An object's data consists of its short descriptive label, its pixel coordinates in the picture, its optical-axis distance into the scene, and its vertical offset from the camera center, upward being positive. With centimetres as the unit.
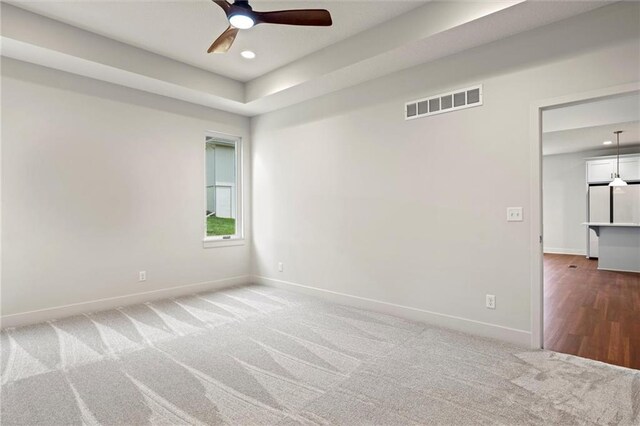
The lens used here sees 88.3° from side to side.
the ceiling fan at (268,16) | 231 +143
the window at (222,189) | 518 +36
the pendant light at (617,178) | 702 +67
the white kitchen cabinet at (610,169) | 778 +95
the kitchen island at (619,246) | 658 -79
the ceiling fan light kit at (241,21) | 235 +139
